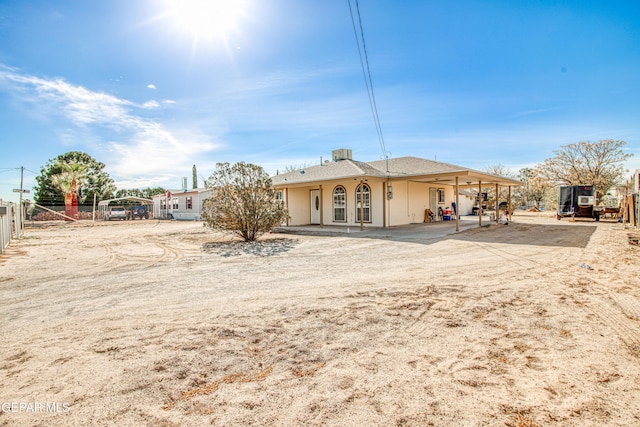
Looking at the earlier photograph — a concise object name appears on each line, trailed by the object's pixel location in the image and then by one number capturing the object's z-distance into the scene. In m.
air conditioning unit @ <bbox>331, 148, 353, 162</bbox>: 20.33
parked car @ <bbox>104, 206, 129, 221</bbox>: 30.81
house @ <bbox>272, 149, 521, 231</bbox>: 15.56
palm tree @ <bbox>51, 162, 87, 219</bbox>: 31.23
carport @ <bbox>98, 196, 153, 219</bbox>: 37.66
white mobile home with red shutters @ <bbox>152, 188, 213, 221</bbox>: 31.03
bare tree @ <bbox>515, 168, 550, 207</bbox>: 43.52
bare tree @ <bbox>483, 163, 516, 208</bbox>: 47.88
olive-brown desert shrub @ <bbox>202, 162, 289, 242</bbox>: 11.94
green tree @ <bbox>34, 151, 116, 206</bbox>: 37.75
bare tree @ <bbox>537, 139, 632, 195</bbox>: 28.98
